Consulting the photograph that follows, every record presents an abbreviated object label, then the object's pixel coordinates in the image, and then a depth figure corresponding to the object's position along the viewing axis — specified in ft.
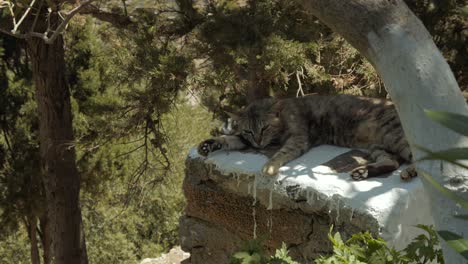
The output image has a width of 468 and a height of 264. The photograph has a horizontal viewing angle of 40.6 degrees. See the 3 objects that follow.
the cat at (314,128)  13.86
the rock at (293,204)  11.86
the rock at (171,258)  33.66
